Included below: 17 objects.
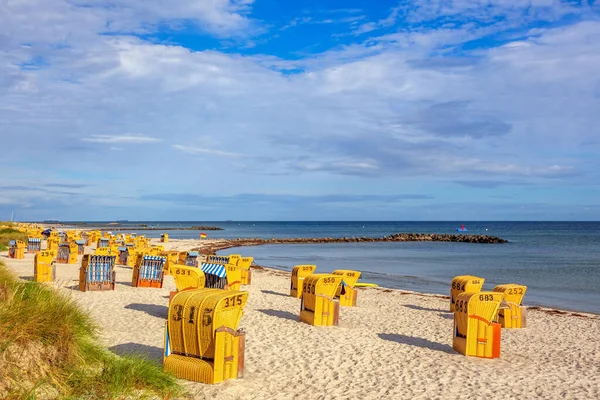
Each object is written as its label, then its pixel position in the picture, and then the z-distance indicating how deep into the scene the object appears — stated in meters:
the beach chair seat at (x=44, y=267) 16.30
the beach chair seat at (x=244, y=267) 19.80
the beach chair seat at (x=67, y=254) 25.01
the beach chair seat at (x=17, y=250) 26.08
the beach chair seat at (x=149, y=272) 17.09
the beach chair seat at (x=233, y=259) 20.27
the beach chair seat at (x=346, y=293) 15.72
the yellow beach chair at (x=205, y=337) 7.32
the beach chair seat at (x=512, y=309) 13.48
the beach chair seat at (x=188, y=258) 21.25
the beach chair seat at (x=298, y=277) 17.16
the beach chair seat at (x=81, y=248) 30.56
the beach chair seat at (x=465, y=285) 14.48
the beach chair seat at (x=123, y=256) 25.69
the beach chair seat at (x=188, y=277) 12.72
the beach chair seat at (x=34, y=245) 29.74
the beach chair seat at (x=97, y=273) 15.23
